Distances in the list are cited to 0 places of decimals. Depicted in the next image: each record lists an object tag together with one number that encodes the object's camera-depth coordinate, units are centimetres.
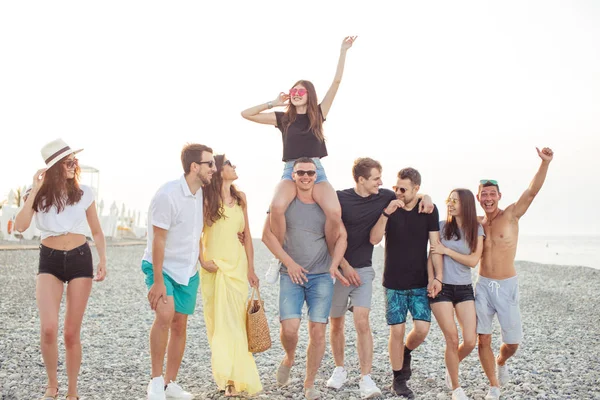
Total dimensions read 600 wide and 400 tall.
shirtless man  617
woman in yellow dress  572
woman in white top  523
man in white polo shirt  536
